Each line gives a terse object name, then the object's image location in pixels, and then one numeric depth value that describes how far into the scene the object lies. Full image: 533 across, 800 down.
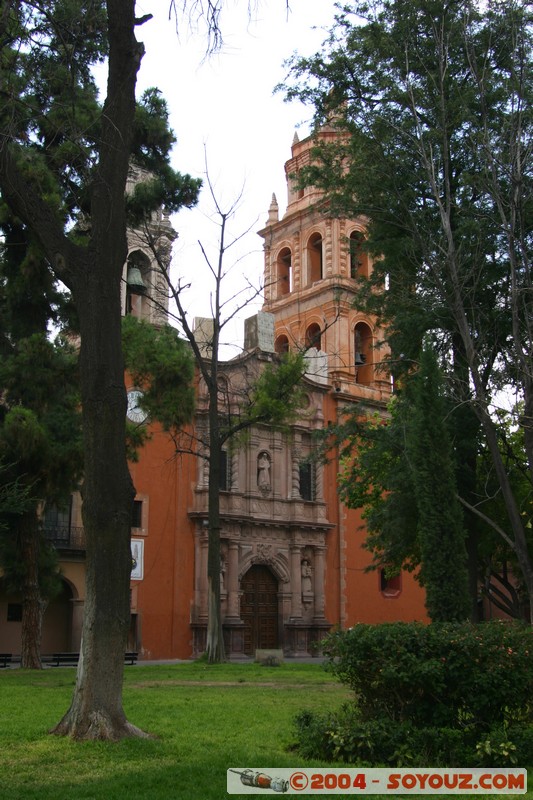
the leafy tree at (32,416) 16.78
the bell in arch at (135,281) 20.55
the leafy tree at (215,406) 20.08
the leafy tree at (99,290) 7.54
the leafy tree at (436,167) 15.35
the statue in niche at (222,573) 29.98
